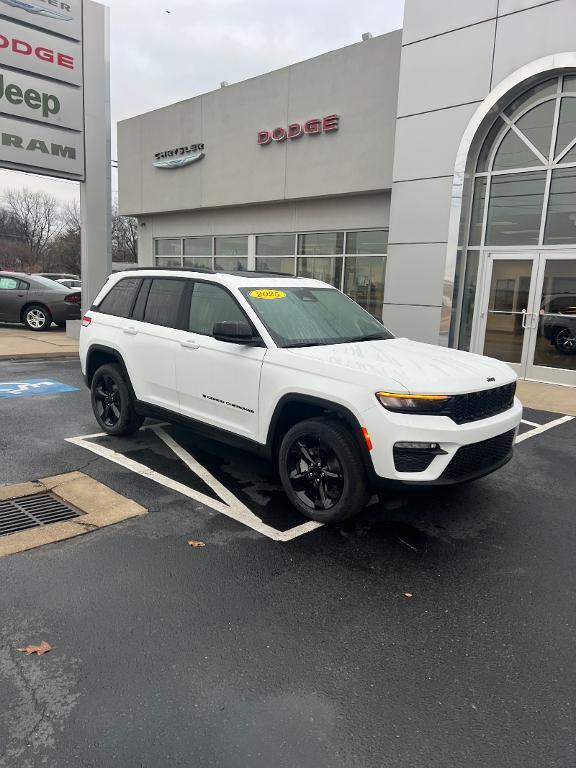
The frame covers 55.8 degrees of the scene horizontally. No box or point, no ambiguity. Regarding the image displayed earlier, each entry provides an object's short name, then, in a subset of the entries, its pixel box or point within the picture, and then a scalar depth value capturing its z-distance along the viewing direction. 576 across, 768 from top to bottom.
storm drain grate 4.00
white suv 3.69
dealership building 9.77
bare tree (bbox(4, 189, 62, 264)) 74.12
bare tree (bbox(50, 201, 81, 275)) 61.23
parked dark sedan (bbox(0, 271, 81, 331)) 15.80
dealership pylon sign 12.48
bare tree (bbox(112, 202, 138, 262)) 70.39
